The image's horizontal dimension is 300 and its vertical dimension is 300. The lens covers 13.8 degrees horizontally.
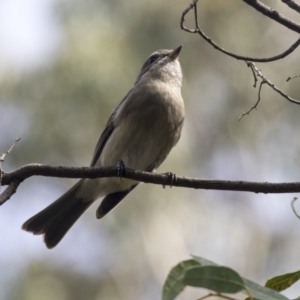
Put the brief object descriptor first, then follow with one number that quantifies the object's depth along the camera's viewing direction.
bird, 8.42
